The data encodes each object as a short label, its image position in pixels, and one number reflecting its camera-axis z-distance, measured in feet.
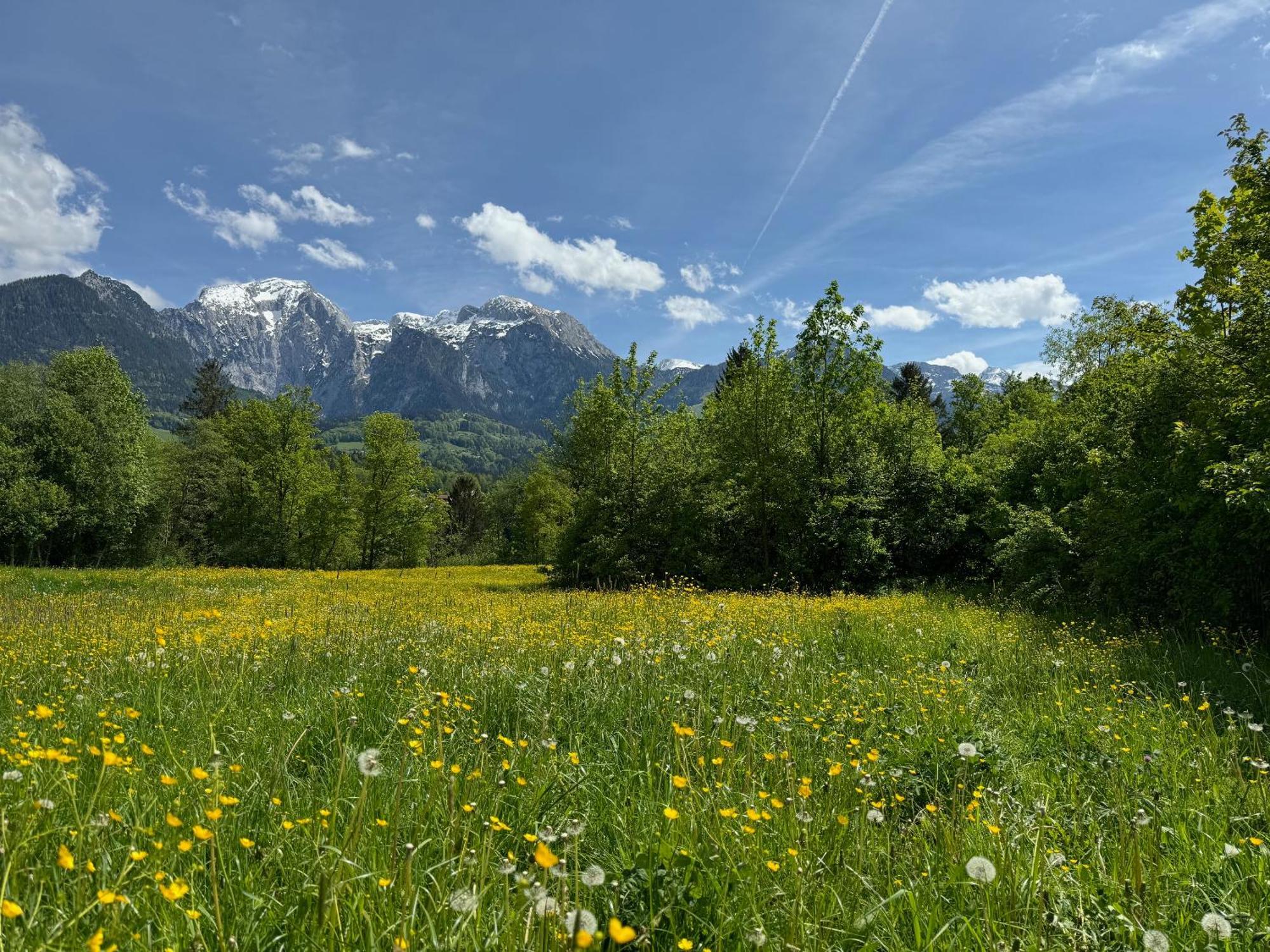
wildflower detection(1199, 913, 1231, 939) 6.10
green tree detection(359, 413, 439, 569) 158.81
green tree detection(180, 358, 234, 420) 224.94
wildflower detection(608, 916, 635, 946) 4.14
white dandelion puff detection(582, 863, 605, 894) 5.74
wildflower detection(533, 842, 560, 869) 5.12
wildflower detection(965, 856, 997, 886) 6.66
